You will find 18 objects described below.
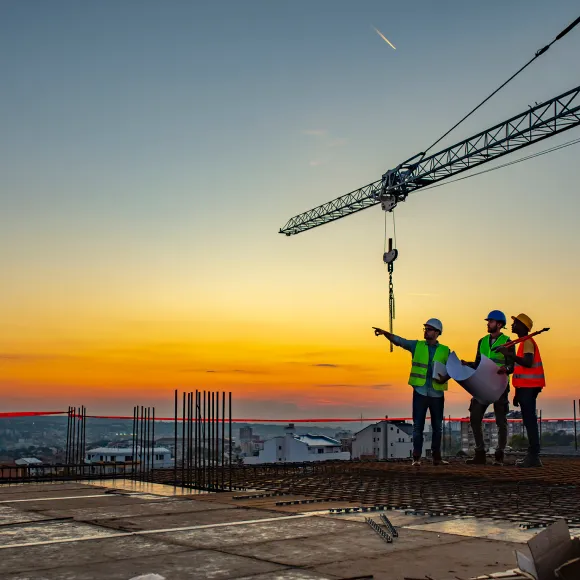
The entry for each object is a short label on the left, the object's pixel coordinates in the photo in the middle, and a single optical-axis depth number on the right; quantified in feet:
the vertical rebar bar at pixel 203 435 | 44.01
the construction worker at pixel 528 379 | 44.91
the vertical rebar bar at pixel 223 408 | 47.28
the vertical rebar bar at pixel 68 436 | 64.98
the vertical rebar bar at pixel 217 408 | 46.84
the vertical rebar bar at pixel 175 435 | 42.29
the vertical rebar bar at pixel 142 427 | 59.62
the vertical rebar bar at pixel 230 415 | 45.99
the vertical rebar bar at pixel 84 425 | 62.09
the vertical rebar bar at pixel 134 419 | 61.91
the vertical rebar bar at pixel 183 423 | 44.03
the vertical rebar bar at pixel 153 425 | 59.92
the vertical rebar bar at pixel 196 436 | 45.25
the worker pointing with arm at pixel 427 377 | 48.03
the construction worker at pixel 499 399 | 46.39
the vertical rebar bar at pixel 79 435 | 64.57
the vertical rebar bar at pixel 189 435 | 44.74
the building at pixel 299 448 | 269.85
